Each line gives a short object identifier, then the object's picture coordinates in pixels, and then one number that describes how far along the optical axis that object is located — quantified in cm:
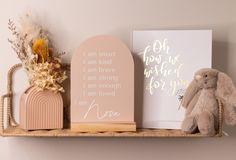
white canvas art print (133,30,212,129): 106
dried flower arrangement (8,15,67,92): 103
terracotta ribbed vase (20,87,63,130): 102
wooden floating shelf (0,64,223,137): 99
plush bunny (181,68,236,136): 99
